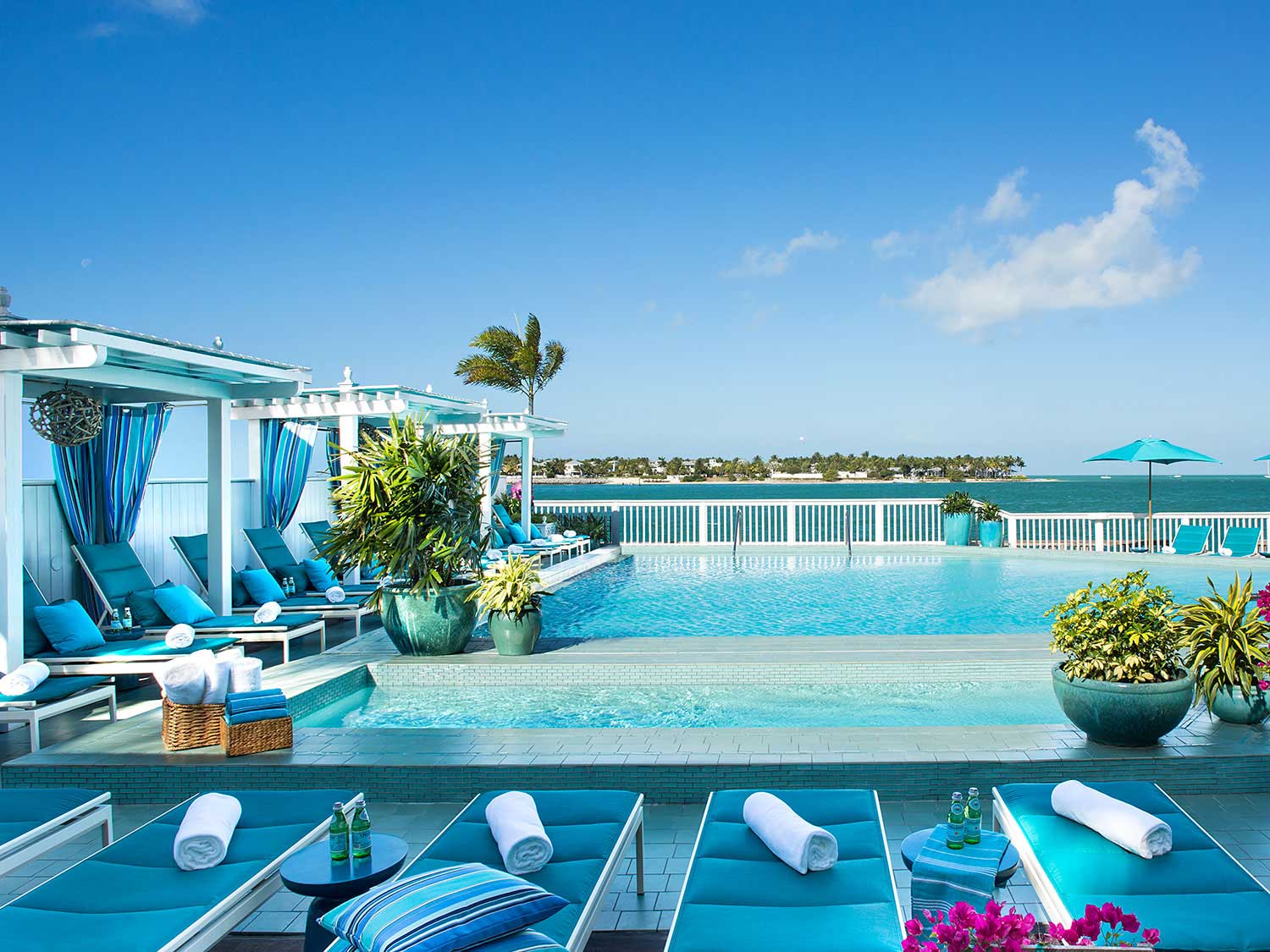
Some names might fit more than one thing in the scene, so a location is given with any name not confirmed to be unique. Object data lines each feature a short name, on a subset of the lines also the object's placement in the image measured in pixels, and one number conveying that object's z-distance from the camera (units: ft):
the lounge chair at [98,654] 18.12
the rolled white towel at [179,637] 19.01
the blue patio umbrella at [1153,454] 43.62
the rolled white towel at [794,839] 8.62
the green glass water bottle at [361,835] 8.42
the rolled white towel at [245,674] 14.82
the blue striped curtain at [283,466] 30.99
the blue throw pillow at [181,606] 21.88
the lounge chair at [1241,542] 41.75
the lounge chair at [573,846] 8.00
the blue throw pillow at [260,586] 25.70
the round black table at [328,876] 8.02
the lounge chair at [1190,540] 42.83
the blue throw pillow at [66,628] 18.62
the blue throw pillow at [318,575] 28.30
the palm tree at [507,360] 65.00
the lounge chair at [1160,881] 7.36
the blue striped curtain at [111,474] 22.09
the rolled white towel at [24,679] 15.11
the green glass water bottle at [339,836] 8.43
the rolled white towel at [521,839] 8.68
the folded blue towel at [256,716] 14.23
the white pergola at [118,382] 17.29
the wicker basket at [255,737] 14.21
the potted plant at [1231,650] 14.32
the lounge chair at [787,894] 7.41
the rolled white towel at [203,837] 8.82
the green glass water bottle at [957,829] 8.75
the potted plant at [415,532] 21.63
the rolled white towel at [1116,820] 8.67
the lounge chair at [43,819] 9.56
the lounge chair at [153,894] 7.46
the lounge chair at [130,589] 21.45
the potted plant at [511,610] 21.67
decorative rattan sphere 20.53
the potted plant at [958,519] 47.29
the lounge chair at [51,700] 15.29
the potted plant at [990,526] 46.50
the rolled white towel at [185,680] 14.37
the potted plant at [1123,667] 13.57
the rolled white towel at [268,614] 21.53
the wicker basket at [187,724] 14.55
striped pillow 6.53
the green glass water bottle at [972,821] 8.79
